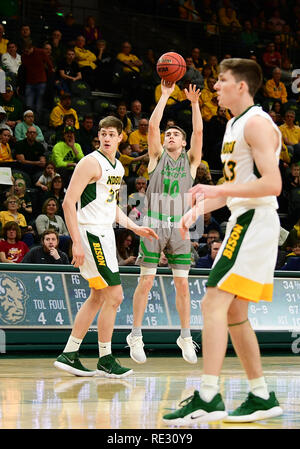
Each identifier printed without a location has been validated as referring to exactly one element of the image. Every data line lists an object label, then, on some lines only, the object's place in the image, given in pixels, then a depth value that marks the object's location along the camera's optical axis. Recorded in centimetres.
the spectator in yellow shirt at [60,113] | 1522
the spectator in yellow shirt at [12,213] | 1202
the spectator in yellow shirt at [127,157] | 1445
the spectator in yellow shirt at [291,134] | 1753
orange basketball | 883
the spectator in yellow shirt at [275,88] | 1910
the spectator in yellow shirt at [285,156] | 1698
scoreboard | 1009
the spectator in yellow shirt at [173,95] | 1691
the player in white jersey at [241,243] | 468
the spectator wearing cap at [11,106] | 1449
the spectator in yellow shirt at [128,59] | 1753
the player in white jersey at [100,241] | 760
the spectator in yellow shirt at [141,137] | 1545
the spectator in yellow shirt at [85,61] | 1684
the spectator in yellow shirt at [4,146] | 1353
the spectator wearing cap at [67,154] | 1374
